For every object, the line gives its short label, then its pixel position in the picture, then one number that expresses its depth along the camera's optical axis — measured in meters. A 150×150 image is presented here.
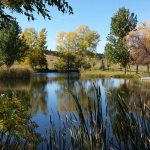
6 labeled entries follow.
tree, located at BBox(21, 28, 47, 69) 36.32
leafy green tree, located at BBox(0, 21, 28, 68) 28.25
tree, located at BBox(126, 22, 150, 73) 26.61
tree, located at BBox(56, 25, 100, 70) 36.54
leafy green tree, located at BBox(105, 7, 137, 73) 30.98
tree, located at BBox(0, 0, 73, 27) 3.64
